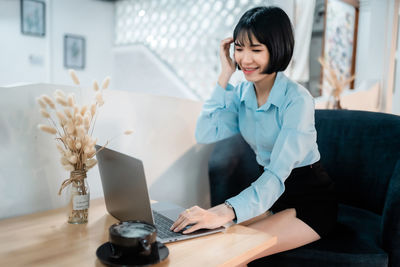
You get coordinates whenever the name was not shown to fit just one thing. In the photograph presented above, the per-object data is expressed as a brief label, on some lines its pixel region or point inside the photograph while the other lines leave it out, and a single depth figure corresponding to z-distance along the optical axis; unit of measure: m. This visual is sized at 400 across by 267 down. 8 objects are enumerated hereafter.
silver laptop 0.84
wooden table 0.76
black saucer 0.70
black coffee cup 0.69
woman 1.10
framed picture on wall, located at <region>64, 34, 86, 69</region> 5.94
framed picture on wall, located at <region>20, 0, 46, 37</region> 5.38
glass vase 0.98
